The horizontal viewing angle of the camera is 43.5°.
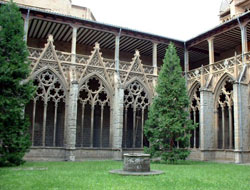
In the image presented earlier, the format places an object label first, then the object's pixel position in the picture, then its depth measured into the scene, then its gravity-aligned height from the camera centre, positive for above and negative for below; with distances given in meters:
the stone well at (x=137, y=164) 11.22 -1.12
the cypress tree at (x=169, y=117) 16.42 +0.87
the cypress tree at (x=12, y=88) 13.34 +1.91
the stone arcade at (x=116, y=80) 18.22 +3.36
